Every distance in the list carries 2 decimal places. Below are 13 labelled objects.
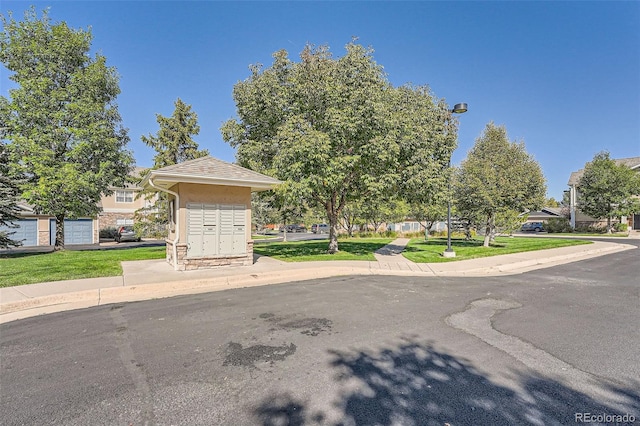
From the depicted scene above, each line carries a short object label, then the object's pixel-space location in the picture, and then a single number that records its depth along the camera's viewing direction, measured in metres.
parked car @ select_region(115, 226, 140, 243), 29.62
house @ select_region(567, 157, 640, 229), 35.77
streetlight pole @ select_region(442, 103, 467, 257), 12.44
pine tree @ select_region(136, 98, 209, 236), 21.64
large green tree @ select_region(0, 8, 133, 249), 15.63
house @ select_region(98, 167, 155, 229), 34.66
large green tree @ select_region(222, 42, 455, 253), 11.90
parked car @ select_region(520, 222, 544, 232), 43.38
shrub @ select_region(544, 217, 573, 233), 37.72
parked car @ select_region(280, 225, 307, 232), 55.97
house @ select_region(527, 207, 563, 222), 48.53
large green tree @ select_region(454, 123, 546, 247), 17.28
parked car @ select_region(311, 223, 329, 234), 51.80
